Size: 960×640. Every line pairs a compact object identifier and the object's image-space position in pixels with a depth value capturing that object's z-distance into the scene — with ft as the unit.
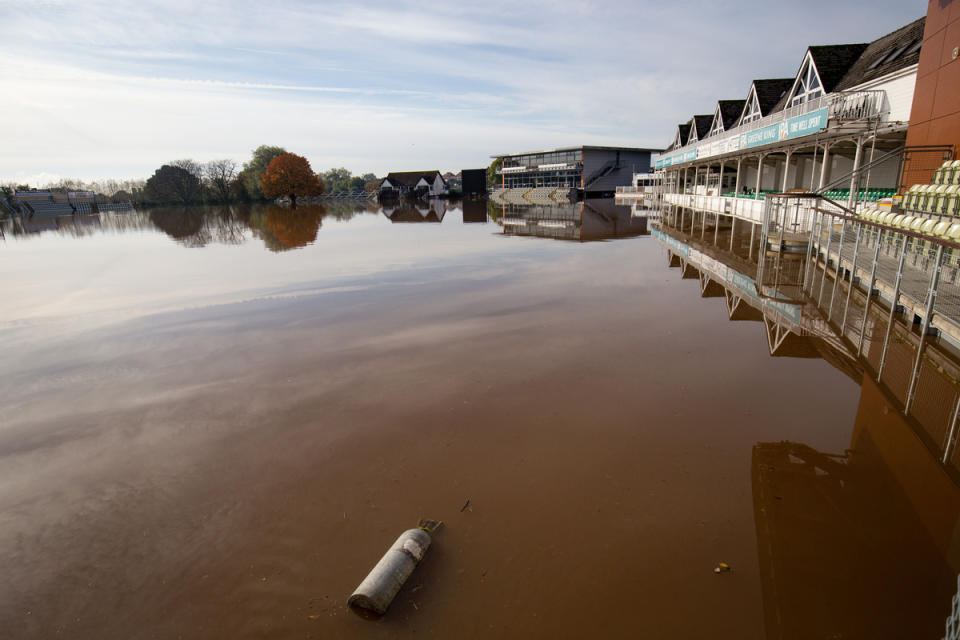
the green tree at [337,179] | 517.80
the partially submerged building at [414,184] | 363.76
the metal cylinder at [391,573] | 10.59
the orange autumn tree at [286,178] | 281.54
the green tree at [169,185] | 299.79
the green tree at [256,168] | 312.29
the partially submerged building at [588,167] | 233.14
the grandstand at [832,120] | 54.44
